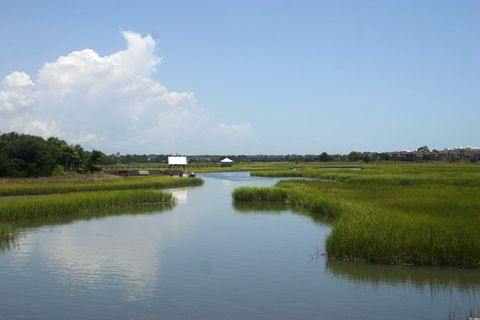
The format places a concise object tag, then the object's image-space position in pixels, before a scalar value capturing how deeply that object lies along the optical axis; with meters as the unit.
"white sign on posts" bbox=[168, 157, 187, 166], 102.12
